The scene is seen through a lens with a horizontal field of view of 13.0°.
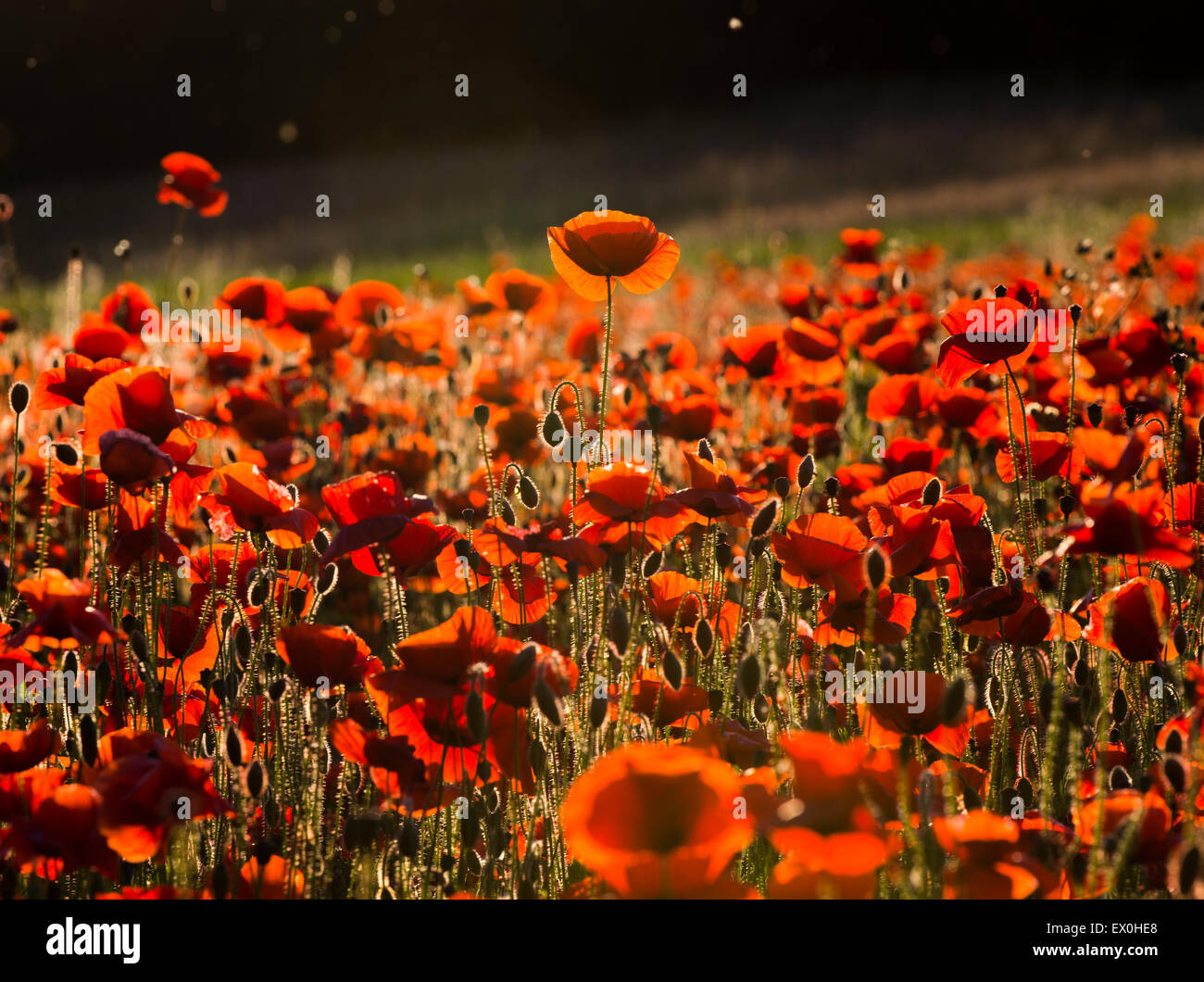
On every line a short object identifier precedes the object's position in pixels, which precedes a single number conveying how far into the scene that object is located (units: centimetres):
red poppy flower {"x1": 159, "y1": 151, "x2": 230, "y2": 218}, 350
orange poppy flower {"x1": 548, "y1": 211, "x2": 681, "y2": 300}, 294
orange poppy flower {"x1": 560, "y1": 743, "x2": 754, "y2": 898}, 259
